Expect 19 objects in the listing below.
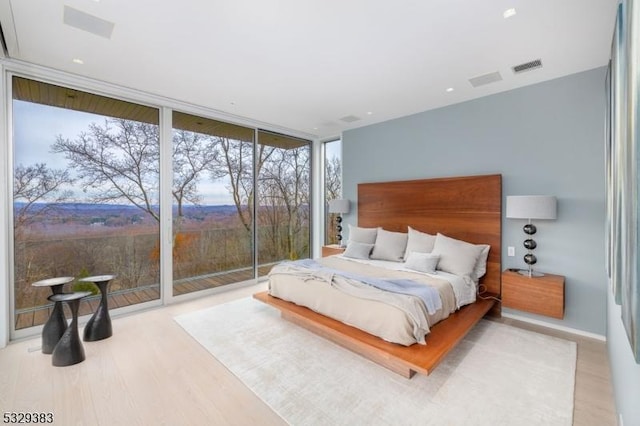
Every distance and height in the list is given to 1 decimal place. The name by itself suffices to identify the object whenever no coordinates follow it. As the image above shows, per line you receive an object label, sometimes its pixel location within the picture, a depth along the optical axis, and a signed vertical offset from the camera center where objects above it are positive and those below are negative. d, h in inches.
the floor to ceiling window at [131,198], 123.3 +7.4
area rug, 75.8 -55.1
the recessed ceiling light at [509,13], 84.6 +60.6
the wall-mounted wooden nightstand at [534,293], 117.6 -37.0
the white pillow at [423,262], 137.9 -26.4
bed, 93.2 -34.0
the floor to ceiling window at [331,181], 236.7 +25.5
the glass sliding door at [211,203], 168.7 +5.1
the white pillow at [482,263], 143.6 -27.6
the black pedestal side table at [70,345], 99.0 -48.1
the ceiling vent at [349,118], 187.8 +63.5
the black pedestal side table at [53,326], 107.1 -44.8
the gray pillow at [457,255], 135.5 -22.8
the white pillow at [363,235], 185.5 -16.6
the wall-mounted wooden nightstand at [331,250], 208.6 -30.0
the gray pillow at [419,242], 156.3 -18.3
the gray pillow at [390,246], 166.9 -22.0
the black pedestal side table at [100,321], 117.6 -47.2
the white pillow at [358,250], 173.0 -25.4
